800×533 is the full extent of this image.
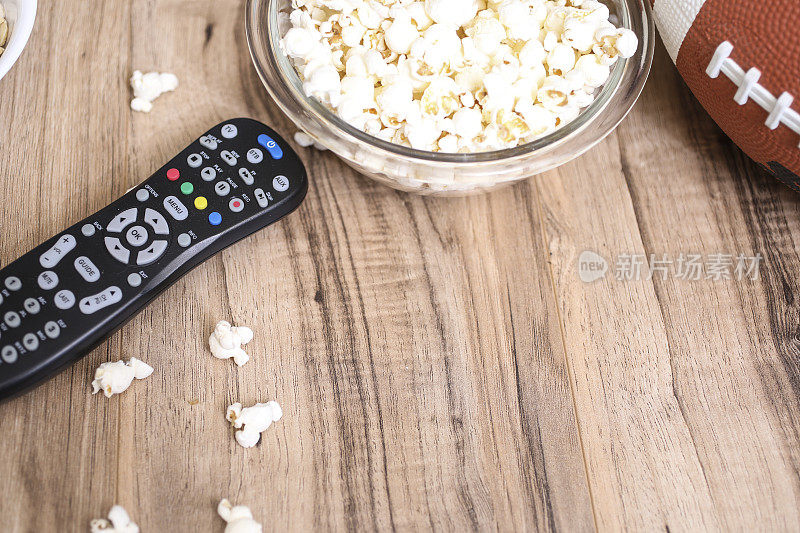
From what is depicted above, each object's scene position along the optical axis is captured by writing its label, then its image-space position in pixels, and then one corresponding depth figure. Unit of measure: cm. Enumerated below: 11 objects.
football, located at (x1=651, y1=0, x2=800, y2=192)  57
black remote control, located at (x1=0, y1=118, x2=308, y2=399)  55
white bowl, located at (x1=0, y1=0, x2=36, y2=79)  60
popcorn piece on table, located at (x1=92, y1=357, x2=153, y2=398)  58
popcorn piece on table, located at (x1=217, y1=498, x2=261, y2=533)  53
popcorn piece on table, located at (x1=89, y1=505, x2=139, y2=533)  53
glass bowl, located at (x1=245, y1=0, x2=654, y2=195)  59
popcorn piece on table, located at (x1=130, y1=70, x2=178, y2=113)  71
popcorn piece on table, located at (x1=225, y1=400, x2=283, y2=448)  57
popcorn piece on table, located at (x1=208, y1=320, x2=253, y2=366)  60
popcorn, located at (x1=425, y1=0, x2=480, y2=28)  62
